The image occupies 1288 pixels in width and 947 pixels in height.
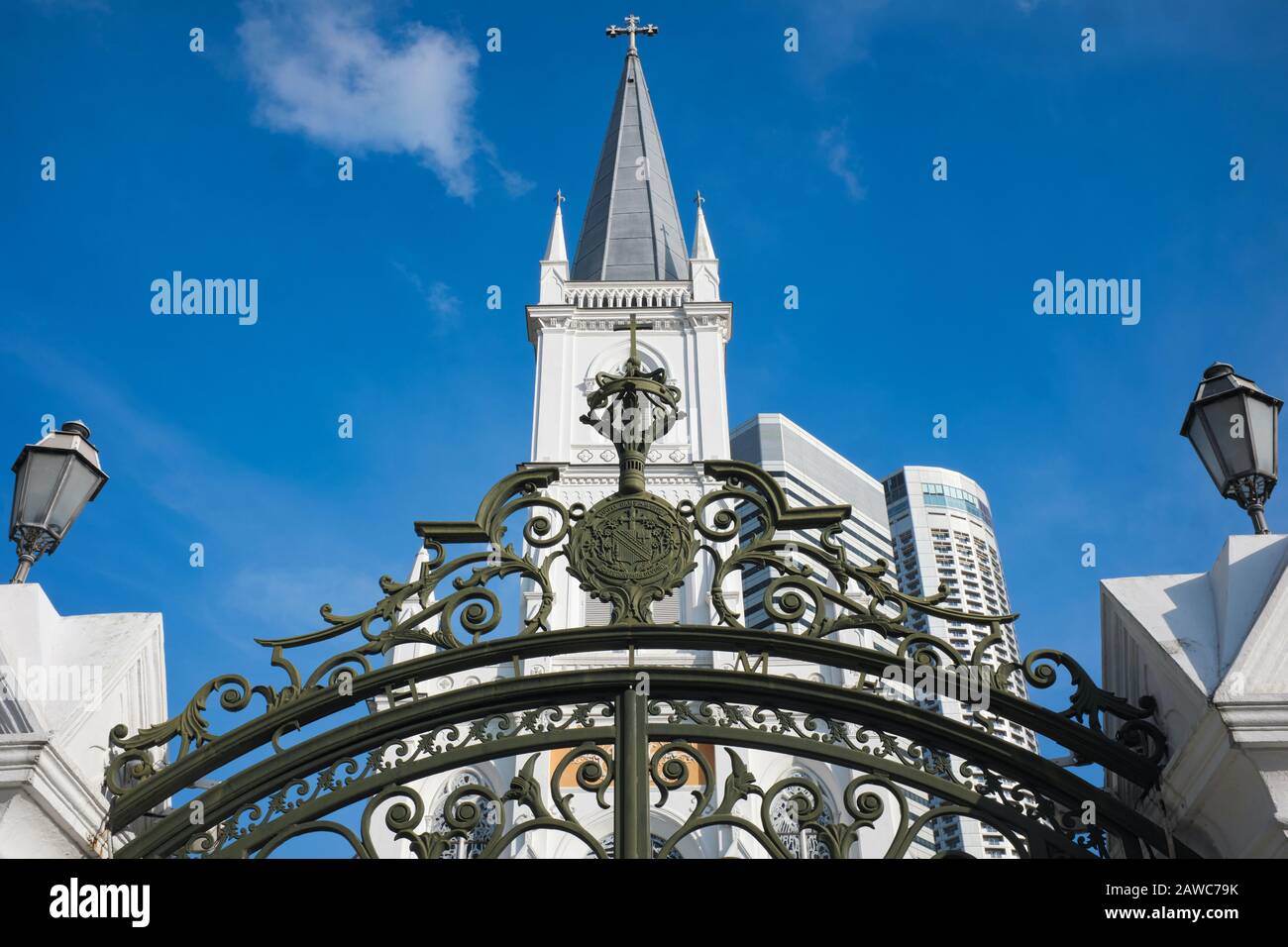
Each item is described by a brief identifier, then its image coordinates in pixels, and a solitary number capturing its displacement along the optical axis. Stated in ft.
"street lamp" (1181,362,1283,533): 15.33
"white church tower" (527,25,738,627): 84.74
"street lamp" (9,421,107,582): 15.57
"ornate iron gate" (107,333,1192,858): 14.74
